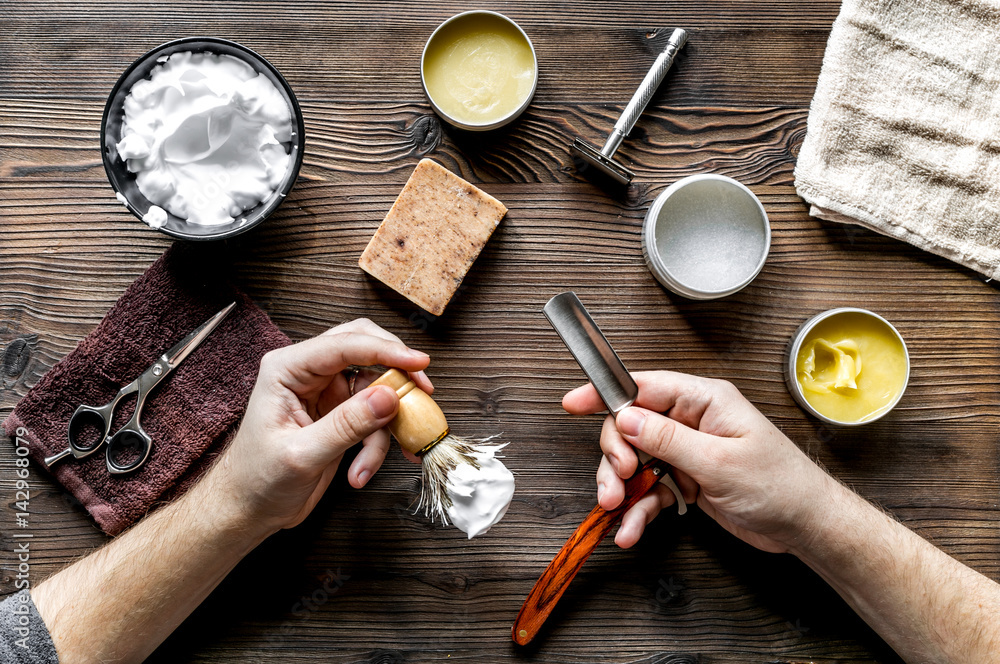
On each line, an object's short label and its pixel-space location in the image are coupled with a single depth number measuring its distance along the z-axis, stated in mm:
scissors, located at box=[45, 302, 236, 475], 760
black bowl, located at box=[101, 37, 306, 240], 731
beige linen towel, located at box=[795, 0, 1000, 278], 781
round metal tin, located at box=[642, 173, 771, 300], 768
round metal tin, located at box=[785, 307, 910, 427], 763
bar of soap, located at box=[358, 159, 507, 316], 771
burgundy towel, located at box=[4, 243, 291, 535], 762
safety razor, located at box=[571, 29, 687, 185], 773
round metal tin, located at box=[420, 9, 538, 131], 765
